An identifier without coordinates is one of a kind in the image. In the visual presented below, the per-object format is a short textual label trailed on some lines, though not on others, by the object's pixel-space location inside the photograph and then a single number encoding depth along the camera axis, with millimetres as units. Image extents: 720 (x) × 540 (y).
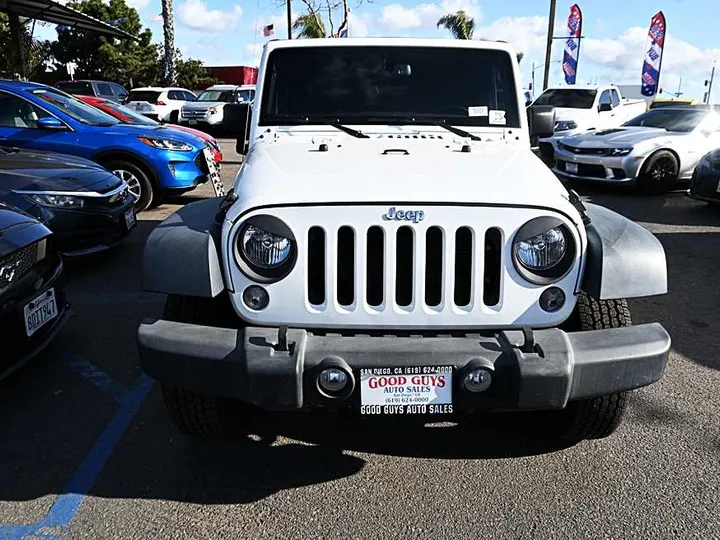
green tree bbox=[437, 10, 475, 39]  32000
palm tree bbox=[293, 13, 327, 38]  27286
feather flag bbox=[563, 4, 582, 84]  28375
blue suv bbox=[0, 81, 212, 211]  8031
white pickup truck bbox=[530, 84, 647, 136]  14148
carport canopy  20156
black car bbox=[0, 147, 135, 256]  5473
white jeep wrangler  2408
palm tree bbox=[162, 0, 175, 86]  23031
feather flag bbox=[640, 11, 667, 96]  26281
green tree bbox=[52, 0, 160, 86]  37719
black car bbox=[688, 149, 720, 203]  8141
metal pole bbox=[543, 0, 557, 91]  23728
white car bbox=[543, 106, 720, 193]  10000
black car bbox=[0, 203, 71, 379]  3391
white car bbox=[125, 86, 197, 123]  21172
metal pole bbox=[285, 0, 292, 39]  29470
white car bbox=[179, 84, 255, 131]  20844
